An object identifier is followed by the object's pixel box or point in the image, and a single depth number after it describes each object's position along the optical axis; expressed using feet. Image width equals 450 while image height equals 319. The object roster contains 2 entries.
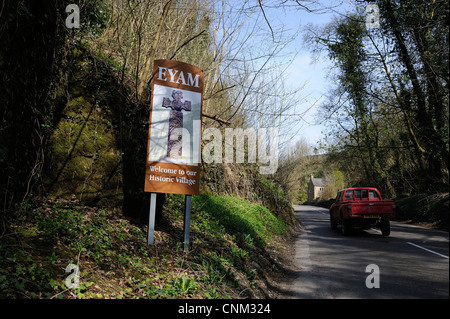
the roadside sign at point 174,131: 16.14
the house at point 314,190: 184.67
